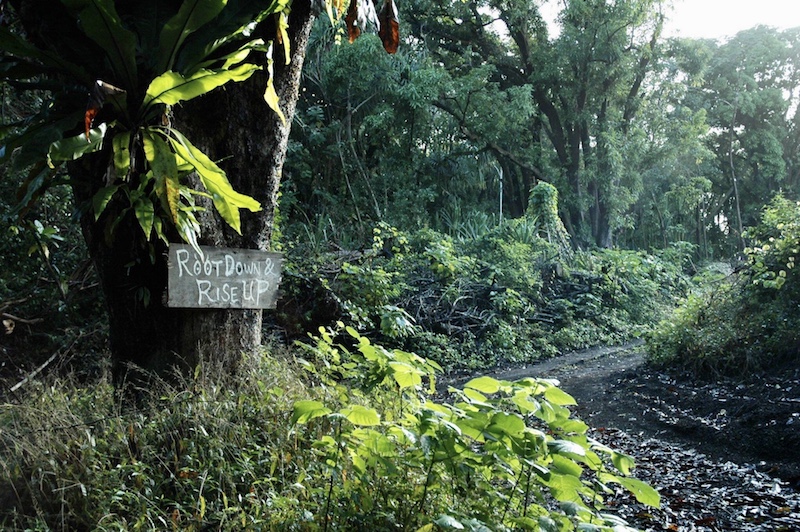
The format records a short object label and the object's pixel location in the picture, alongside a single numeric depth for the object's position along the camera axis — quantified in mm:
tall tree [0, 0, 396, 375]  2639
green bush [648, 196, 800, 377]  6094
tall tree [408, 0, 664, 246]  15656
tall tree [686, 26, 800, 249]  23656
